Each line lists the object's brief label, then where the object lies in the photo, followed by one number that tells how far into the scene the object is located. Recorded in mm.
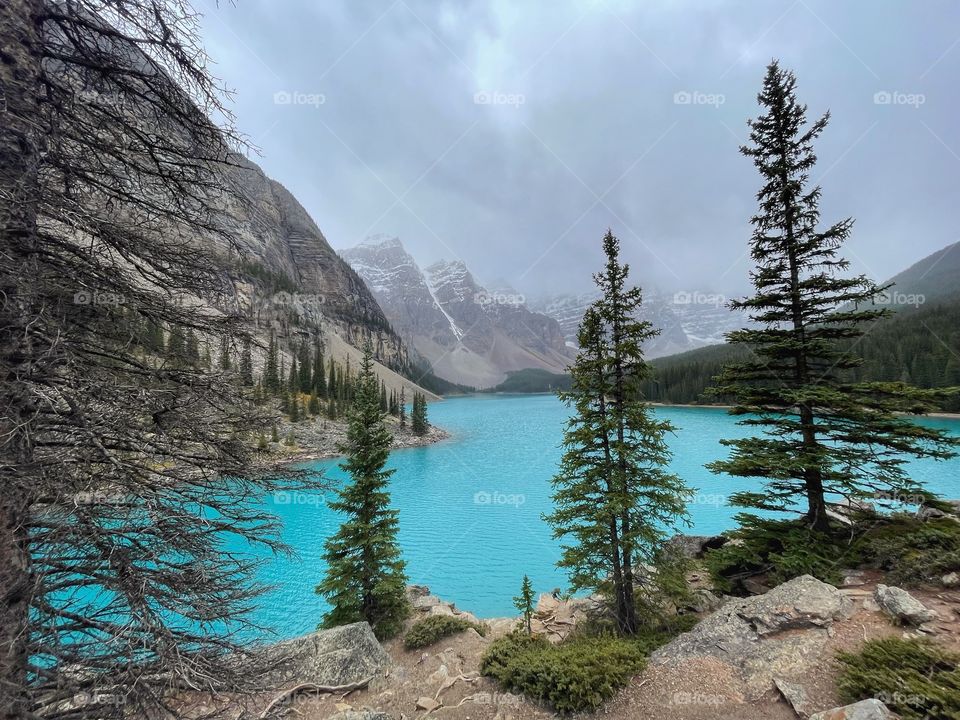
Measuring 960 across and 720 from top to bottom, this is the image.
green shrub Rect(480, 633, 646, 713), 7406
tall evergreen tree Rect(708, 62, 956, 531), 9711
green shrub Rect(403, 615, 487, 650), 12367
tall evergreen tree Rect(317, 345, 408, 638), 13430
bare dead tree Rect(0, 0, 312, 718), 3137
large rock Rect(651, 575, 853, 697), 6965
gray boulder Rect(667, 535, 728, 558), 16109
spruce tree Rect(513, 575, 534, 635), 12094
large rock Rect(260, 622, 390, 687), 9547
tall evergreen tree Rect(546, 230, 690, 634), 10609
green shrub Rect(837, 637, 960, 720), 4855
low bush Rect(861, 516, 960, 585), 8289
